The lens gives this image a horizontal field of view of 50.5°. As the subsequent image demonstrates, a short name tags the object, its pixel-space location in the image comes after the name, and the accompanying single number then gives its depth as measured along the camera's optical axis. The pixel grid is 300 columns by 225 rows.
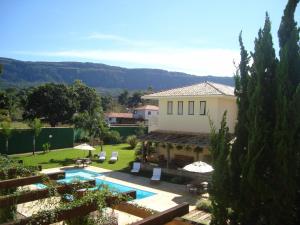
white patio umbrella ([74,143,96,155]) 29.70
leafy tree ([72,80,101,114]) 67.56
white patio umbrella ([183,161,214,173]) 20.26
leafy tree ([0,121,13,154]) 29.51
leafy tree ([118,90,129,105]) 120.19
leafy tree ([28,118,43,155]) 32.62
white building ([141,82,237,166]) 26.22
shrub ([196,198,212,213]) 15.56
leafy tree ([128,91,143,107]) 114.41
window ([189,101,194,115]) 28.08
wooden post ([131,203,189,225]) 3.84
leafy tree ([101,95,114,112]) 98.31
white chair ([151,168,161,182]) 23.47
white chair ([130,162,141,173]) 26.52
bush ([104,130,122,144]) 44.15
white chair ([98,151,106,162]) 31.73
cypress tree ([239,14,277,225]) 6.08
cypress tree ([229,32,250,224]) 6.42
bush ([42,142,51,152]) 34.31
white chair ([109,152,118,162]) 31.17
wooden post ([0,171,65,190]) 7.05
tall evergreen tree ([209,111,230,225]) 6.46
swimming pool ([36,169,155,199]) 20.78
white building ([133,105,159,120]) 83.78
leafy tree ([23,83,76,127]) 56.34
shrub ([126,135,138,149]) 41.39
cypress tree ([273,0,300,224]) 5.87
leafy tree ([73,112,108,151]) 34.66
